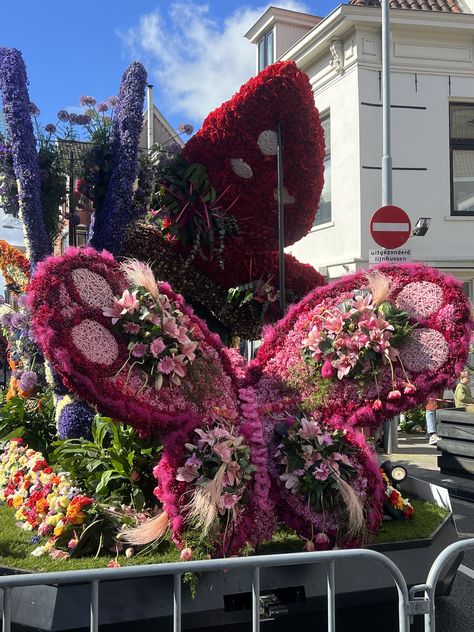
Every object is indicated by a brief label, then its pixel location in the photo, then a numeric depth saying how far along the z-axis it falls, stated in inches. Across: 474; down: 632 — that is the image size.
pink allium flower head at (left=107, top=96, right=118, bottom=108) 183.5
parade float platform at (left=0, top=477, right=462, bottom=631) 104.1
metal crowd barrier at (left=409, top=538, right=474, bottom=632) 91.0
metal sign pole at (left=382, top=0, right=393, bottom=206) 377.7
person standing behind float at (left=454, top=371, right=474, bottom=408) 391.5
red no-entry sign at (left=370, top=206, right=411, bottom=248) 297.9
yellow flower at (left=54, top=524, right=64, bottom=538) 129.0
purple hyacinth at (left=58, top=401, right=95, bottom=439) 172.6
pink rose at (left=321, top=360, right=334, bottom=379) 135.1
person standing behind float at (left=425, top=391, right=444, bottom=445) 425.8
